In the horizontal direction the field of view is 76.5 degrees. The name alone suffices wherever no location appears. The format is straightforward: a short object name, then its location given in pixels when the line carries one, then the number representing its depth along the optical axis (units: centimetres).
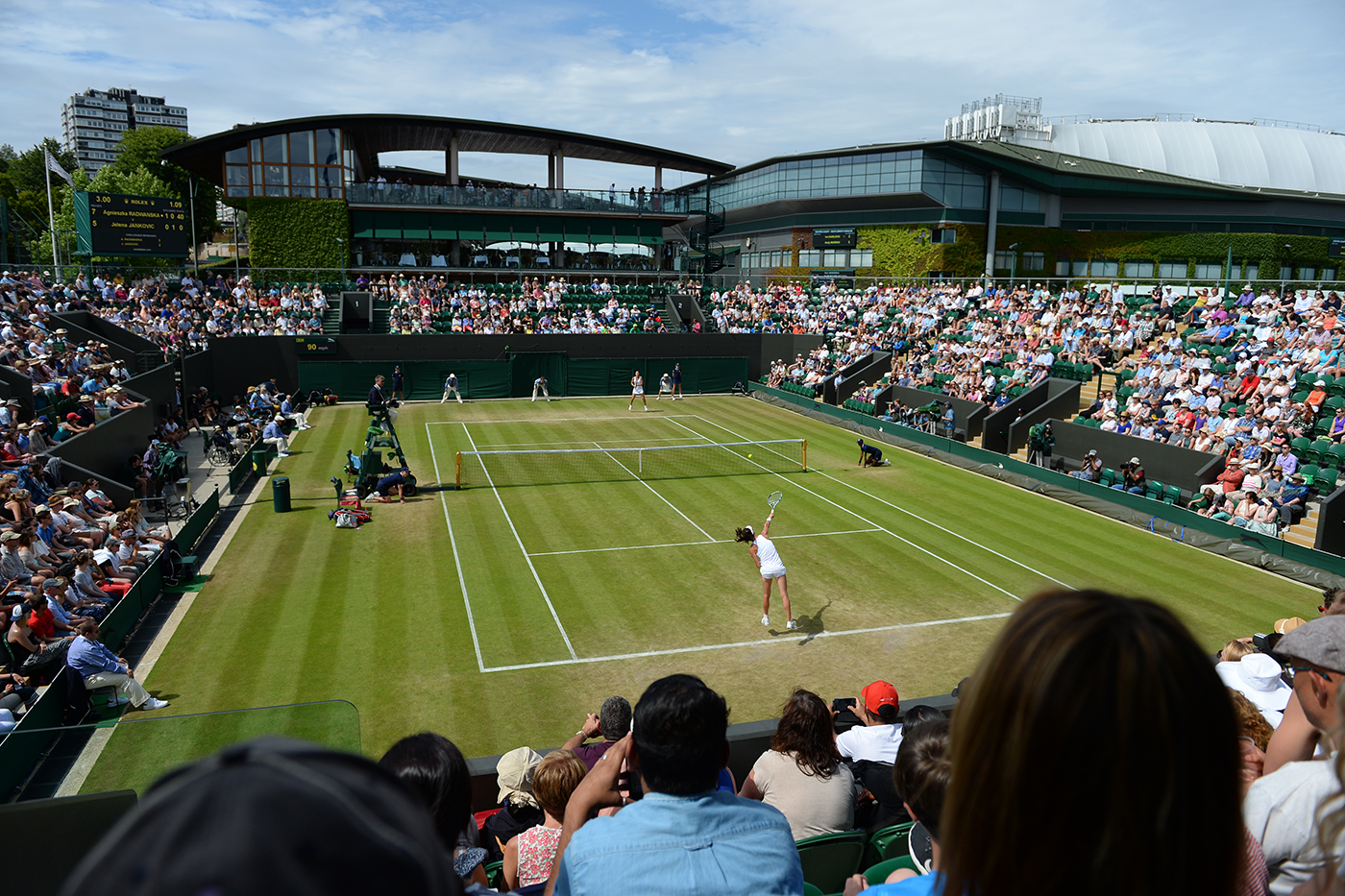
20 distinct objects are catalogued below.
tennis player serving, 1418
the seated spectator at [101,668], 1090
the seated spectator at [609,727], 674
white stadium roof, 7694
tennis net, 2598
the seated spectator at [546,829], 521
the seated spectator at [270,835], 95
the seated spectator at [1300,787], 297
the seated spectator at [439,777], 317
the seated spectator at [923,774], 376
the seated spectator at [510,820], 619
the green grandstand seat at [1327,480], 2008
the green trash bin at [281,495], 2109
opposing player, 4012
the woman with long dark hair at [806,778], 584
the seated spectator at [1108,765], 151
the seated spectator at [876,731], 738
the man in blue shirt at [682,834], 272
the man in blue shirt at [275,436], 2775
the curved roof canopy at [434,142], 5188
